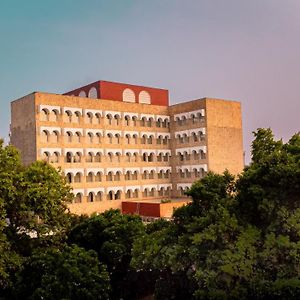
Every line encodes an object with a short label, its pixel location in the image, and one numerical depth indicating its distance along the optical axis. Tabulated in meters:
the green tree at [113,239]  22.17
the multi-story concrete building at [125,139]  45.06
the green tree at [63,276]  17.69
